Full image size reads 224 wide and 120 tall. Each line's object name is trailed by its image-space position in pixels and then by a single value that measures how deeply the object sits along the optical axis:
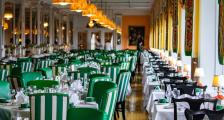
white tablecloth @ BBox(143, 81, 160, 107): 7.52
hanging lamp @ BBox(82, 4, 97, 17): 10.70
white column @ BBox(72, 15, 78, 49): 27.88
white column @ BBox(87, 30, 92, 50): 28.18
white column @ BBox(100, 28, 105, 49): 28.46
